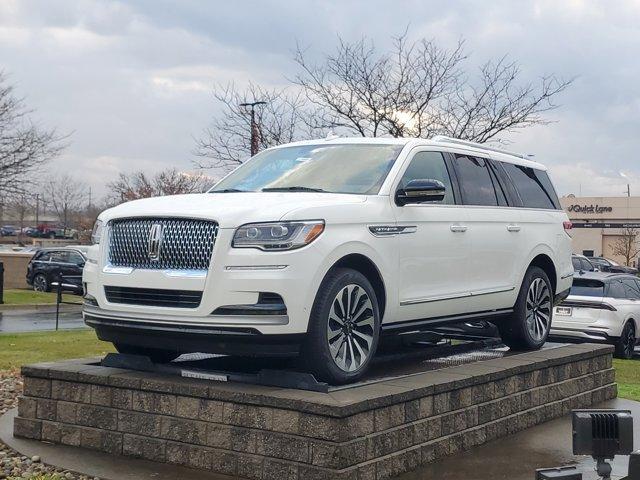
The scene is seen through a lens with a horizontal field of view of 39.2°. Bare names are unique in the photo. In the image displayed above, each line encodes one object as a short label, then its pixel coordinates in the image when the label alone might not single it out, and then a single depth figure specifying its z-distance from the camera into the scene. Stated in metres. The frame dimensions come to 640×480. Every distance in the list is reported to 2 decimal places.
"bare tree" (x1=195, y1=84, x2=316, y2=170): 25.94
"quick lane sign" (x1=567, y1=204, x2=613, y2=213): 84.25
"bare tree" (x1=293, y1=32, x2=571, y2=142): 23.20
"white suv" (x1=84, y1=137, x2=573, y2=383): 5.94
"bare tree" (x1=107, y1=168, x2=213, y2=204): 53.03
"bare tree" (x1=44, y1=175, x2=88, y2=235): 88.38
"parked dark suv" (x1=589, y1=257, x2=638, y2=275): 37.72
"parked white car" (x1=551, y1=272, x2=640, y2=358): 15.57
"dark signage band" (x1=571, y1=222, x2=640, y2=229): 82.60
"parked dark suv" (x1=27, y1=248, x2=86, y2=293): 31.06
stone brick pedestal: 5.68
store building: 79.43
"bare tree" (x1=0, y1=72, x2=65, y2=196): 28.44
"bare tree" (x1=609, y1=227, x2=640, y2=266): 62.25
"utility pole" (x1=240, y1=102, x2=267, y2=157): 22.80
